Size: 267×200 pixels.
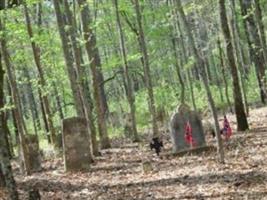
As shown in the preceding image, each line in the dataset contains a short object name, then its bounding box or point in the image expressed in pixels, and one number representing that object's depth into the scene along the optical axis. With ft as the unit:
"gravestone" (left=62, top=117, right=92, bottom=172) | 53.83
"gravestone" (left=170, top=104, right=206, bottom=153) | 54.65
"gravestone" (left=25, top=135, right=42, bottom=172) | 58.95
